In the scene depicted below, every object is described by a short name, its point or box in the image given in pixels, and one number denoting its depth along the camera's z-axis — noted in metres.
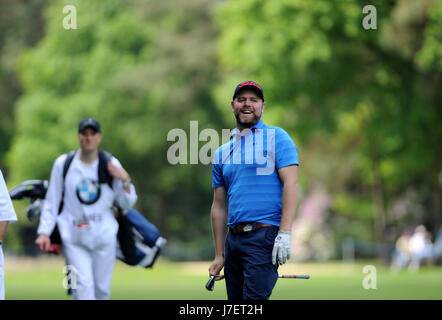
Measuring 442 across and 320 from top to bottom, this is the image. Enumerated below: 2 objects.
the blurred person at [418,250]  29.98
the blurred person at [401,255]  30.70
